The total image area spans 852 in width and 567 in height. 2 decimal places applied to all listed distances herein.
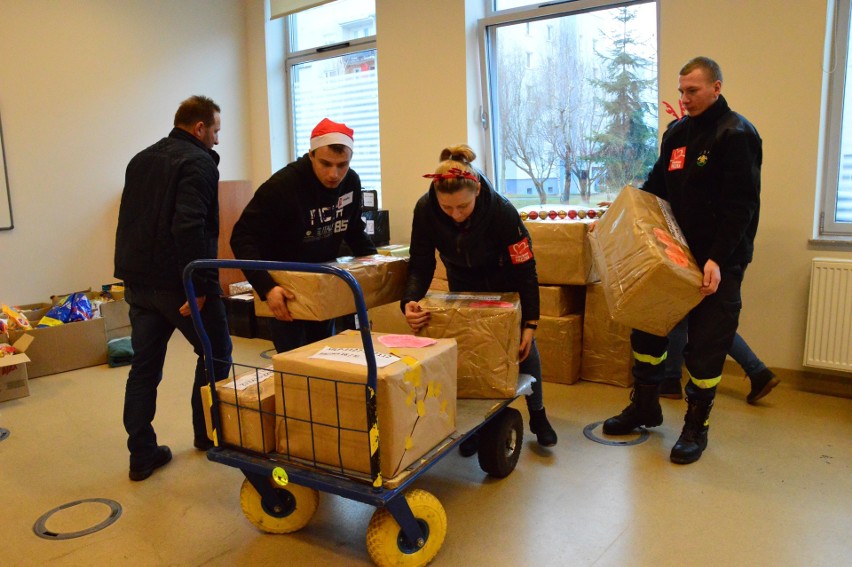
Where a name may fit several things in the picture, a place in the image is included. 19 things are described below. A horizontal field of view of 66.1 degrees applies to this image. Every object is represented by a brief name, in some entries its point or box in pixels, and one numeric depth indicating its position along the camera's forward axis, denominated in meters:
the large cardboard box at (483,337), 2.22
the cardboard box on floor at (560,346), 3.50
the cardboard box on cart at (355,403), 1.70
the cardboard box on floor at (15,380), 3.40
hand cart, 1.67
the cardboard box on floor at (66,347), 3.85
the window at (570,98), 3.85
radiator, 3.04
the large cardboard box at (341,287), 2.09
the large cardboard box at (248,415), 1.88
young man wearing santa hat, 2.19
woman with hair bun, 2.18
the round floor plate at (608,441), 2.72
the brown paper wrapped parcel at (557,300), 3.52
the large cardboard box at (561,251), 3.45
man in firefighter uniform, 2.33
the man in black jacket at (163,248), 2.37
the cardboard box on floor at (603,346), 3.46
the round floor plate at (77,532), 2.13
